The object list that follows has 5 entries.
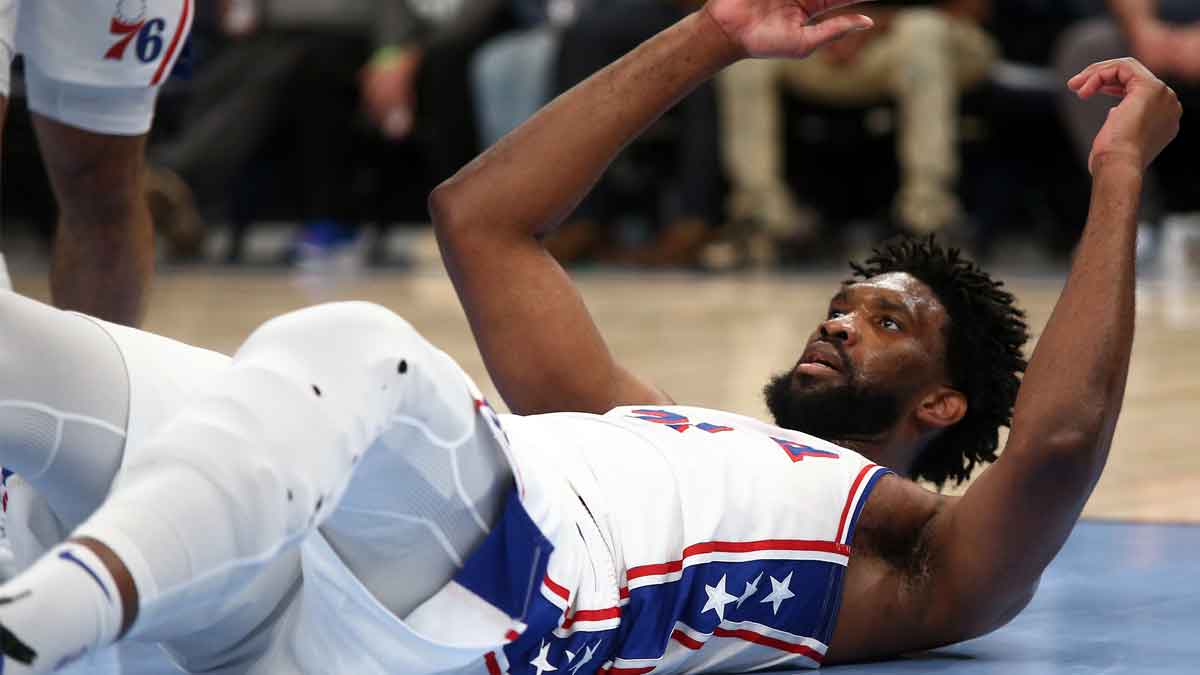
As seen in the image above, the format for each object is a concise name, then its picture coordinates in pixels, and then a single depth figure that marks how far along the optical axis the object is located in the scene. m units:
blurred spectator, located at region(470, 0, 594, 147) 17.17
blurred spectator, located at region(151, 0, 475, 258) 18.23
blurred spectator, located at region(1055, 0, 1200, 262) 13.44
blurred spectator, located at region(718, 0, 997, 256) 15.37
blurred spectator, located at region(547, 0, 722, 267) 16.41
